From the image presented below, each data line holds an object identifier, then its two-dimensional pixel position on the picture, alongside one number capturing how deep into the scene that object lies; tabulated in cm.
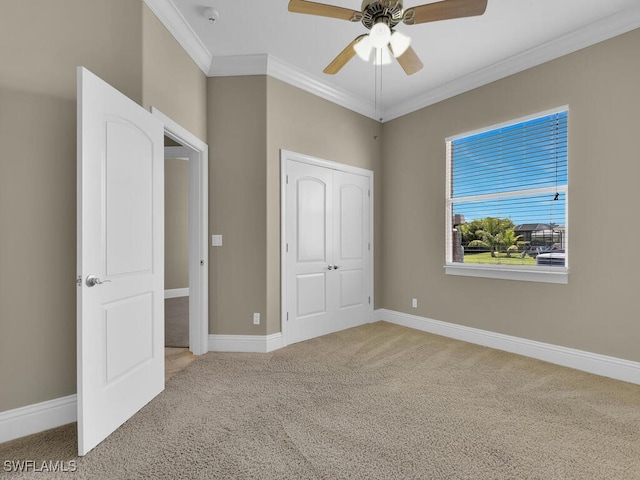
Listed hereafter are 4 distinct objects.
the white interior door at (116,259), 179
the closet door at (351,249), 419
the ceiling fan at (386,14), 181
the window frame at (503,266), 306
